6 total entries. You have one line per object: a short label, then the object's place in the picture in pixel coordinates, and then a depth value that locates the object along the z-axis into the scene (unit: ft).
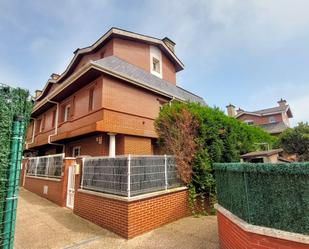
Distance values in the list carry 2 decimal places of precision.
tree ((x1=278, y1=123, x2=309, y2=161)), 43.11
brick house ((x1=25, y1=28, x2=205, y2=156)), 34.19
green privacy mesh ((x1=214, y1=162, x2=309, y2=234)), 9.22
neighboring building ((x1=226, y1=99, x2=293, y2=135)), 92.38
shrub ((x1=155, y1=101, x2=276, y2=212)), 24.90
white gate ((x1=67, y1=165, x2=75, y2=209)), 28.16
